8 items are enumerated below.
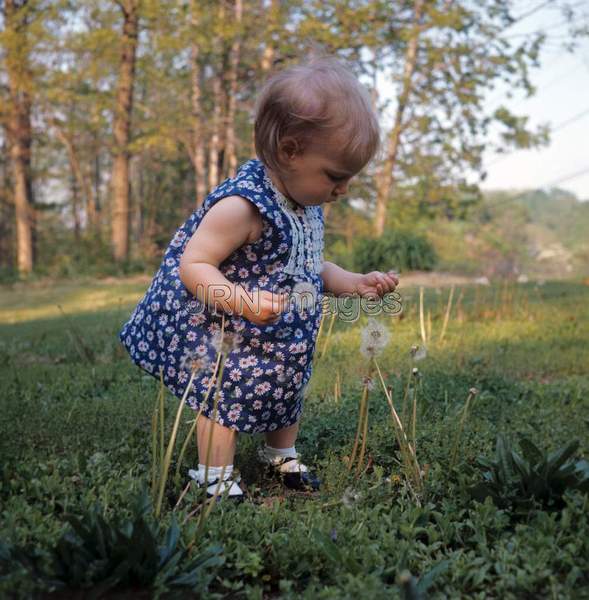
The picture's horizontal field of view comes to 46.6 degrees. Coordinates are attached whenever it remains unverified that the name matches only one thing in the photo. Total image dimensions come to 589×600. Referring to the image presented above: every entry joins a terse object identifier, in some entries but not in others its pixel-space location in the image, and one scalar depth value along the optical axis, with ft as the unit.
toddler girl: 7.43
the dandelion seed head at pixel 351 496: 7.01
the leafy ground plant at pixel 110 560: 5.15
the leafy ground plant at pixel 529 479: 6.86
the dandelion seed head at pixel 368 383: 6.94
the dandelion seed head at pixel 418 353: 7.10
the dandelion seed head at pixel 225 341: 6.17
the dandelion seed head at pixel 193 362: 6.24
